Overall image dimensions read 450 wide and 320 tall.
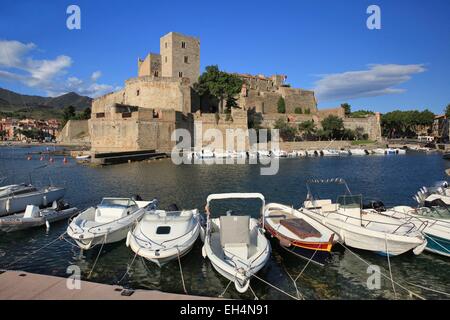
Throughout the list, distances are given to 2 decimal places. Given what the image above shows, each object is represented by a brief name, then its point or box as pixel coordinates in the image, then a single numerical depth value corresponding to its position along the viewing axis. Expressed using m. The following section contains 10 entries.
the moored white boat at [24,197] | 13.73
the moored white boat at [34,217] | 12.04
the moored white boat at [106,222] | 9.94
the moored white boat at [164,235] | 8.59
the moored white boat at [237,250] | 7.45
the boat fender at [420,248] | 9.34
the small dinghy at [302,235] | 9.38
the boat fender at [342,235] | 10.35
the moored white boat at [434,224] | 9.66
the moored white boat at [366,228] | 9.41
